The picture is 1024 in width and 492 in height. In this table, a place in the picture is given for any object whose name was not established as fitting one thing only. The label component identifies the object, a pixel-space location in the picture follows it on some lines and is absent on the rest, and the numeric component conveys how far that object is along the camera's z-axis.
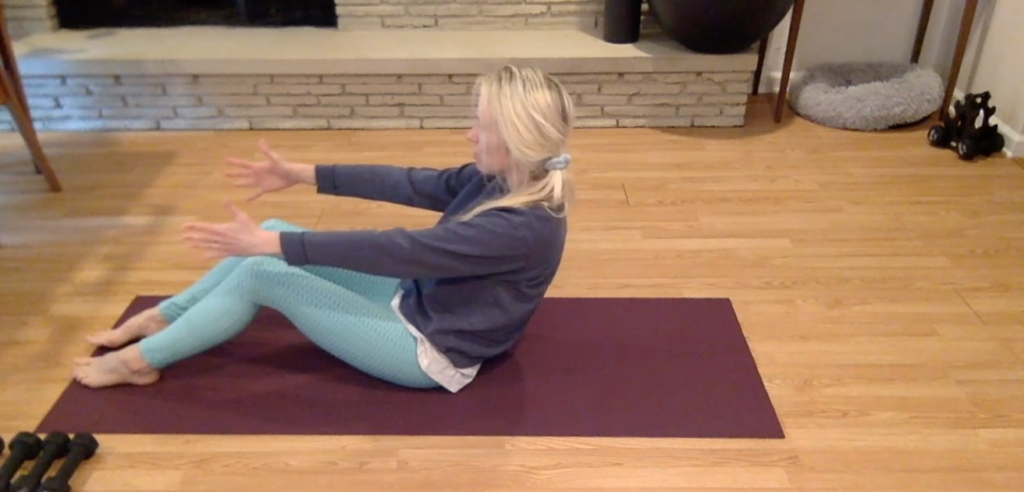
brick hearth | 2.95
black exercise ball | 2.77
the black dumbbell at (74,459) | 1.42
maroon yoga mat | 1.60
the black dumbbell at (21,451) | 1.45
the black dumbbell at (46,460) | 1.41
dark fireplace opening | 3.30
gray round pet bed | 3.01
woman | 1.39
